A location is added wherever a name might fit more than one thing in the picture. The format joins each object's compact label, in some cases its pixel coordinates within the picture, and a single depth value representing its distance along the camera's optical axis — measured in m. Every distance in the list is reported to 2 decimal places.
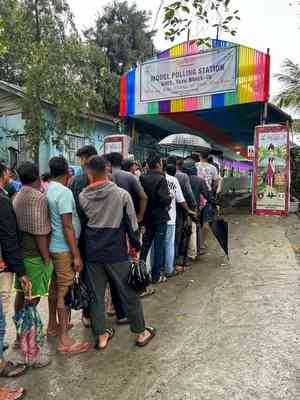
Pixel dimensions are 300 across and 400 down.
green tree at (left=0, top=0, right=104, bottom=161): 11.26
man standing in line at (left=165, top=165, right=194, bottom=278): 5.32
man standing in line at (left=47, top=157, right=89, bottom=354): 3.21
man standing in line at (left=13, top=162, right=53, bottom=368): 3.13
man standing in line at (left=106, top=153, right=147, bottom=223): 4.50
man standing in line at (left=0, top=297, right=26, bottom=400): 2.75
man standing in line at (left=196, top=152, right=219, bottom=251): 7.38
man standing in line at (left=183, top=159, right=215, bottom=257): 6.27
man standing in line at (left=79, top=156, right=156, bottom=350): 3.33
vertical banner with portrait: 9.98
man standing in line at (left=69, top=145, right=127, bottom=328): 3.72
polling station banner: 10.67
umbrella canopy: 11.39
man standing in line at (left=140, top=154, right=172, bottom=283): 4.94
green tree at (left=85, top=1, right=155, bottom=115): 25.33
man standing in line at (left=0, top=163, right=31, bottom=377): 2.78
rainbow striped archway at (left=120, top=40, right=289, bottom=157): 10.27
